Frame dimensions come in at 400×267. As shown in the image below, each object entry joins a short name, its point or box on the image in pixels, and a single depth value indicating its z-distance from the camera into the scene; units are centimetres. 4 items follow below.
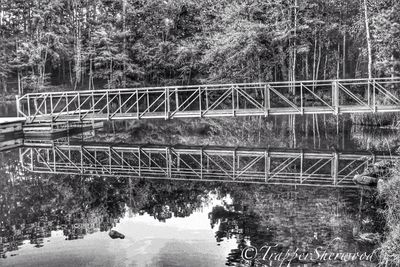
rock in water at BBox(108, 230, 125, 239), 717
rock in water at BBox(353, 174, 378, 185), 959
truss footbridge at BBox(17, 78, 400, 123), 1598
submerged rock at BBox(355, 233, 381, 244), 644
